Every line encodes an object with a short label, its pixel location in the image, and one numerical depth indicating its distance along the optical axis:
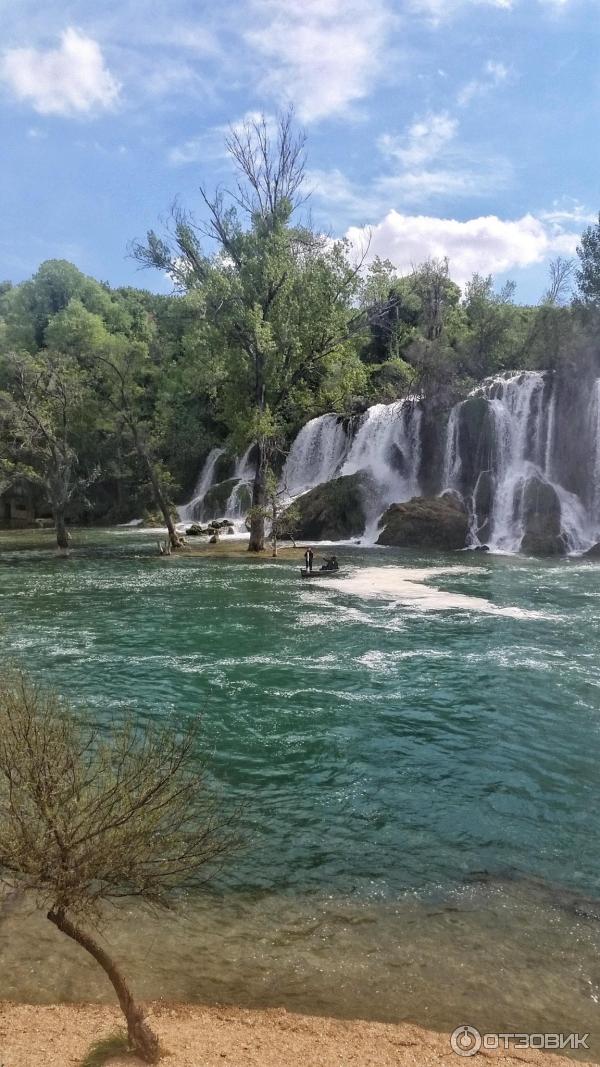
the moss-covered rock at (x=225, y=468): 49.78
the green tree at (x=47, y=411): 31.00
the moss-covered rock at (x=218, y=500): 45.50
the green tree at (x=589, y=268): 45.78
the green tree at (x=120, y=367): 32.50
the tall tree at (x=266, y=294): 28.97
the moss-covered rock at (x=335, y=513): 37.38
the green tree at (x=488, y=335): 48.59
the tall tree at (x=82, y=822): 4.14
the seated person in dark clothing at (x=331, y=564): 24.77
